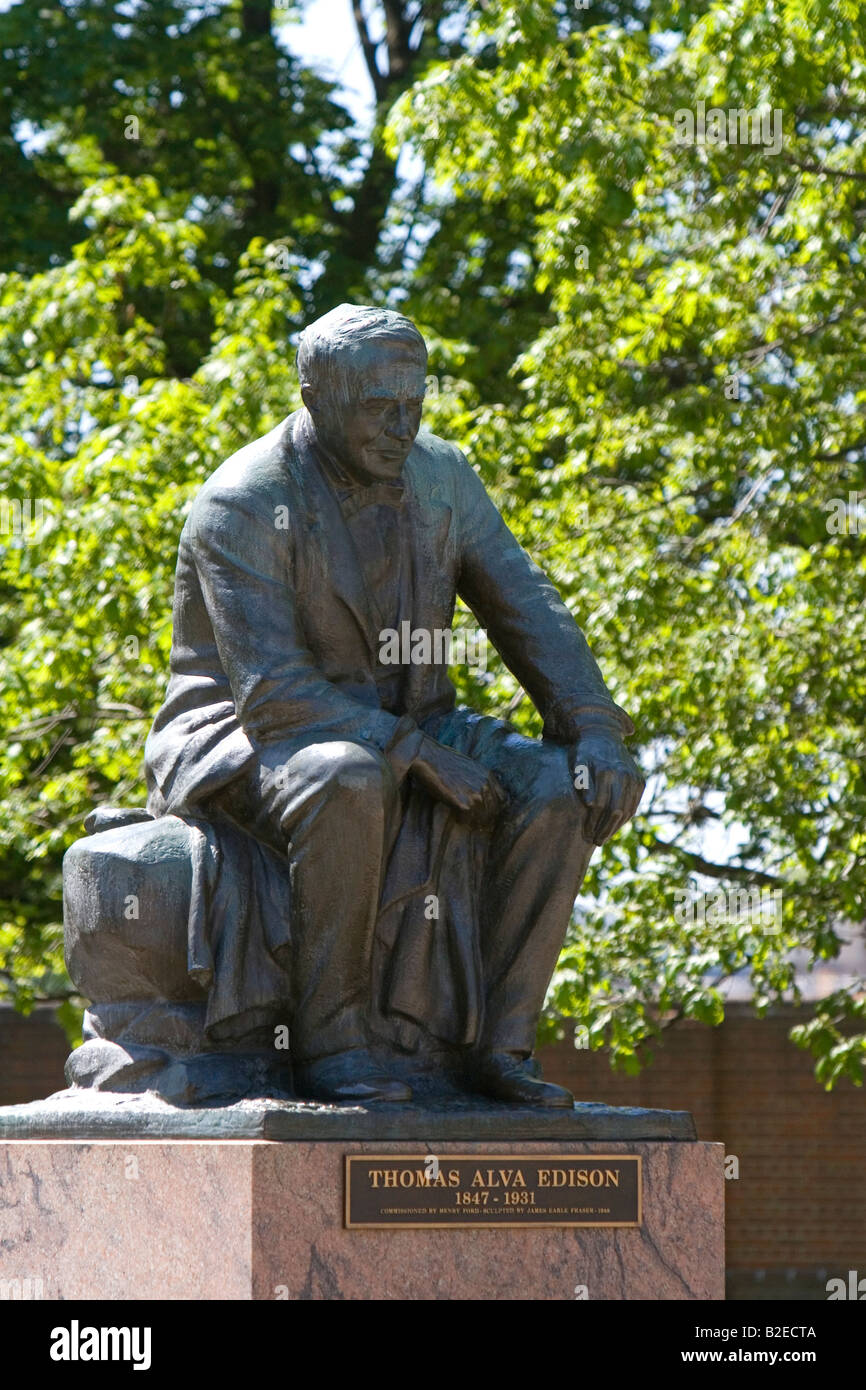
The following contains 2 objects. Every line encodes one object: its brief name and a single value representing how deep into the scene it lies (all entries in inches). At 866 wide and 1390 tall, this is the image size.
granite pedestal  442.6
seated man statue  479.5
